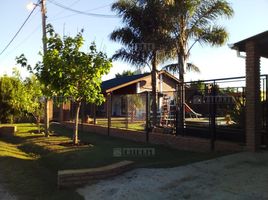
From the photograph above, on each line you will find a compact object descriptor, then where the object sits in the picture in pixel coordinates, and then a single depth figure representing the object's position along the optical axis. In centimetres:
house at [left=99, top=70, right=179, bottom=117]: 1971
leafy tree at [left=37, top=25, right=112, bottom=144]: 820
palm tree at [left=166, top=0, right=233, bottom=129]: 1007
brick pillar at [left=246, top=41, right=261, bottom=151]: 612
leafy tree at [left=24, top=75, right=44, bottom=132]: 1248
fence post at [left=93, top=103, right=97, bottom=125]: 1308
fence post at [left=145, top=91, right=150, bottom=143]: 930
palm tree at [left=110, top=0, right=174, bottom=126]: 1062
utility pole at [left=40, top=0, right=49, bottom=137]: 1137
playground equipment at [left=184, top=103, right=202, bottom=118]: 970
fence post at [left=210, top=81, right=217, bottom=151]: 708
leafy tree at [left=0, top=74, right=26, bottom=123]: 1934
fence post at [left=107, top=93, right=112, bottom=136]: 1138
